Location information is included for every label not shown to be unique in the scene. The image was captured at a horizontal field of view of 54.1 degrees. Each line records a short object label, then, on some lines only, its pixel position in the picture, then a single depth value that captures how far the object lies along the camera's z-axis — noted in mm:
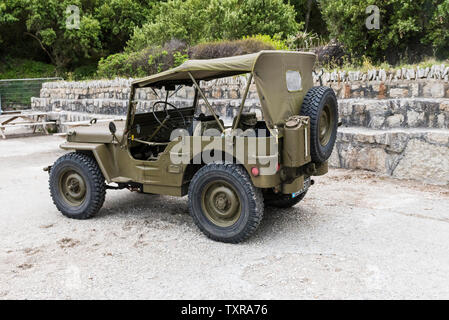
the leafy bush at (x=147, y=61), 14034
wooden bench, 13538
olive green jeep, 4371
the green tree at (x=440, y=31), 10680
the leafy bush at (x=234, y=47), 12172
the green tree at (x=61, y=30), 24406
